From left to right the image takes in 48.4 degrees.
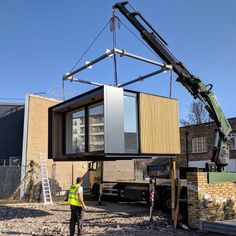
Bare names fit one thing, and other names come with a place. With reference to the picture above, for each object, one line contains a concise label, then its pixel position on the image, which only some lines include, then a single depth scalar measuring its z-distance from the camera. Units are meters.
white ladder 16.84
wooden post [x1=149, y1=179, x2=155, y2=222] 9.77
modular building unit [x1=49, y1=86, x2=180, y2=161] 9.32
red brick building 25.34
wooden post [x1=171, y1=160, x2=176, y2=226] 9.30
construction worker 7.72
